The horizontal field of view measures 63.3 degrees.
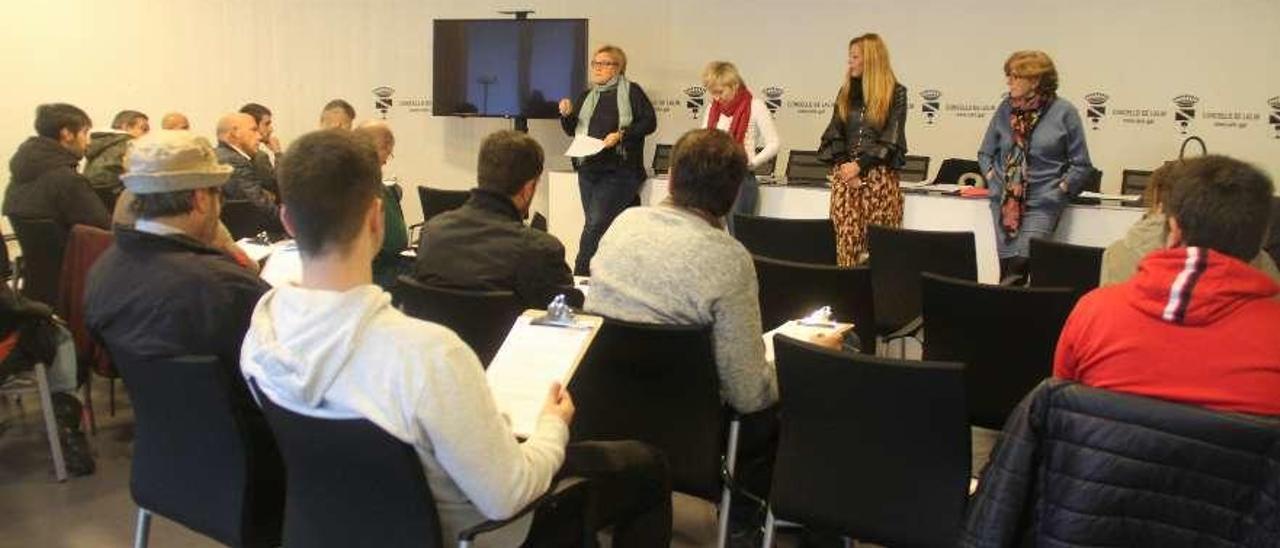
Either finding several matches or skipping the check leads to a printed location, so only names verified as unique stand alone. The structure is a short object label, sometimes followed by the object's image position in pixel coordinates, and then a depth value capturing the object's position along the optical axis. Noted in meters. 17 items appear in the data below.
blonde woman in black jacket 5.22
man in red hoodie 1.78
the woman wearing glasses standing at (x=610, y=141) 6.68
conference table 5.01
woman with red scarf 6.10
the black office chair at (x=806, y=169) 6.43
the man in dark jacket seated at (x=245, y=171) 5.33
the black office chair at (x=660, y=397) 2.40
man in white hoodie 1.62
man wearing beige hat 2.25
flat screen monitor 7.68
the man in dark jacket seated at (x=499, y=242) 3.01
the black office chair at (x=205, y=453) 2.09
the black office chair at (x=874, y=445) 2.09
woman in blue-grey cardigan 4.73
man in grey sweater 2.42
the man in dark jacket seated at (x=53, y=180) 4.79
